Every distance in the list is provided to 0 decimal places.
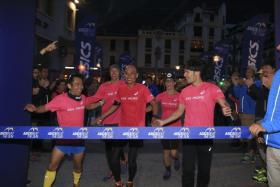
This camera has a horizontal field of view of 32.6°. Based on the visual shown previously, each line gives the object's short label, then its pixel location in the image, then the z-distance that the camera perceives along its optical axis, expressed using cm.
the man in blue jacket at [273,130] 427
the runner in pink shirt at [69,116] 627
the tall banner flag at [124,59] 2428
